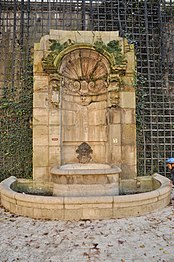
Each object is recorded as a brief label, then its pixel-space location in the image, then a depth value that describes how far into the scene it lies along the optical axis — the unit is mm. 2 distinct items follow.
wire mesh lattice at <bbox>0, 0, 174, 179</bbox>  6738
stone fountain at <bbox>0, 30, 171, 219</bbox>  5164
